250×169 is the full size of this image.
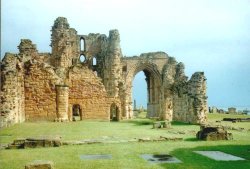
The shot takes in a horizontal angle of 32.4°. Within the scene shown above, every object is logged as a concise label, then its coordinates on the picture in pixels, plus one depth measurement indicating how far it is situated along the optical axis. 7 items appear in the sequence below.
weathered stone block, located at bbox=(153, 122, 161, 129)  21.78
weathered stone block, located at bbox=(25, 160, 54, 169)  7.53
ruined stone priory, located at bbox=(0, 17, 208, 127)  24.62
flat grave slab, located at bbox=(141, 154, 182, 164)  9.54
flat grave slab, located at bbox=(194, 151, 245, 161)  9.88
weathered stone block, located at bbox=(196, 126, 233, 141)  14.10
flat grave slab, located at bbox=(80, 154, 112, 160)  10.01
